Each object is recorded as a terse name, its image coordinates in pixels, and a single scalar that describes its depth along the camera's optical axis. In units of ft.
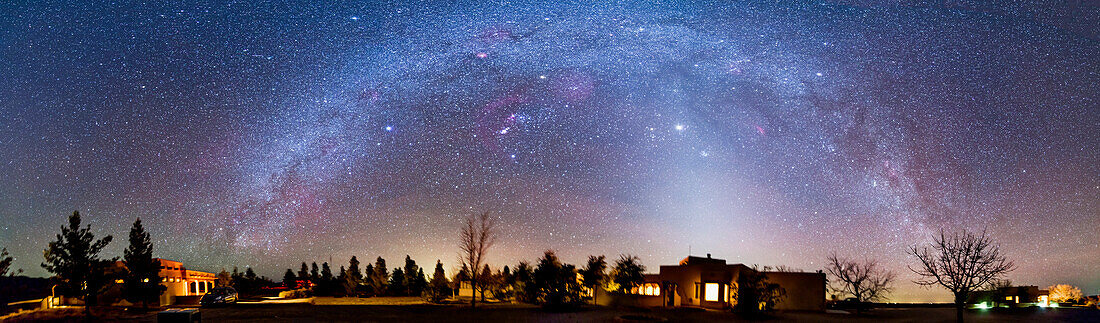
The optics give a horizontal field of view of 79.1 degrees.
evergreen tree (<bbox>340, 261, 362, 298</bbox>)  189.37
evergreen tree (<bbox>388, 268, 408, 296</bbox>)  194.18
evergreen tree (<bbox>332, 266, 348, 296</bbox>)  196.21
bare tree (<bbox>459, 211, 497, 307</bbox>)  130.72
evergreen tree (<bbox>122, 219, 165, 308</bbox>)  124.77
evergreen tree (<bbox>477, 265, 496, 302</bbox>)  142.41
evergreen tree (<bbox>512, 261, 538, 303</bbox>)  120.92
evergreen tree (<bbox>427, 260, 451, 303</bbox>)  136.99
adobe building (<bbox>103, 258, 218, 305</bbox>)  130.52
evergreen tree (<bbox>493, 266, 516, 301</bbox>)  143.67
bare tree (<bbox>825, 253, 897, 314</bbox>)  132.05
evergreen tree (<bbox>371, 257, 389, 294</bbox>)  186.60
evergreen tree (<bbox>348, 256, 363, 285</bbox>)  192.95
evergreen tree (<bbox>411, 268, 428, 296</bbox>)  190.64
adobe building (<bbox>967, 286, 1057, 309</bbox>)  155.25
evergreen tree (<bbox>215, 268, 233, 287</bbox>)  211.41
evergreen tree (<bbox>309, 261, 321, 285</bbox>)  212.64
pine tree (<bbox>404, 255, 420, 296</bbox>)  192.43
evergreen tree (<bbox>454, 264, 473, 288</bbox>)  131.75
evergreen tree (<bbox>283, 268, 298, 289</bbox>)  212.68
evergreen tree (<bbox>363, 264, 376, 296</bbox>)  193.97
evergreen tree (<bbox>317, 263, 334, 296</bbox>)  193.81
